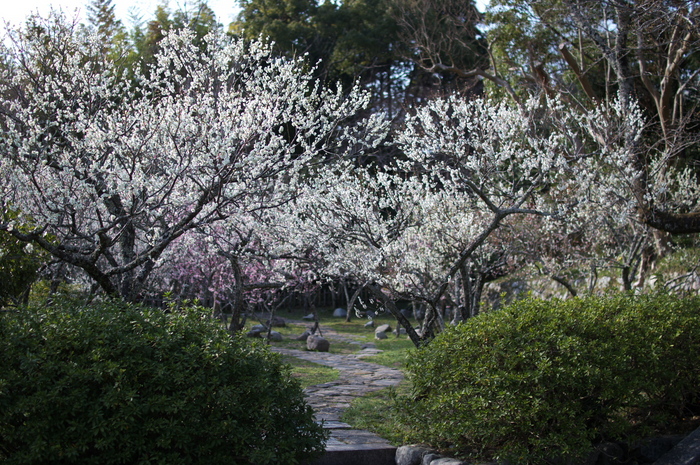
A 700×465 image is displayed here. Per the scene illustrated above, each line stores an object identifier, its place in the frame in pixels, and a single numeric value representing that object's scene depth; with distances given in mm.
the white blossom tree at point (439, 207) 7867
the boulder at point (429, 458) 4660
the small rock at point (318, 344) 12781
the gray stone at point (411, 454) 4777
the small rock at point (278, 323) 17989
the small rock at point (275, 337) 14195
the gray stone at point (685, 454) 4598
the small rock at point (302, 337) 14658
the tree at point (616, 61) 7713
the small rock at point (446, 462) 4433
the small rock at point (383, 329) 16536
